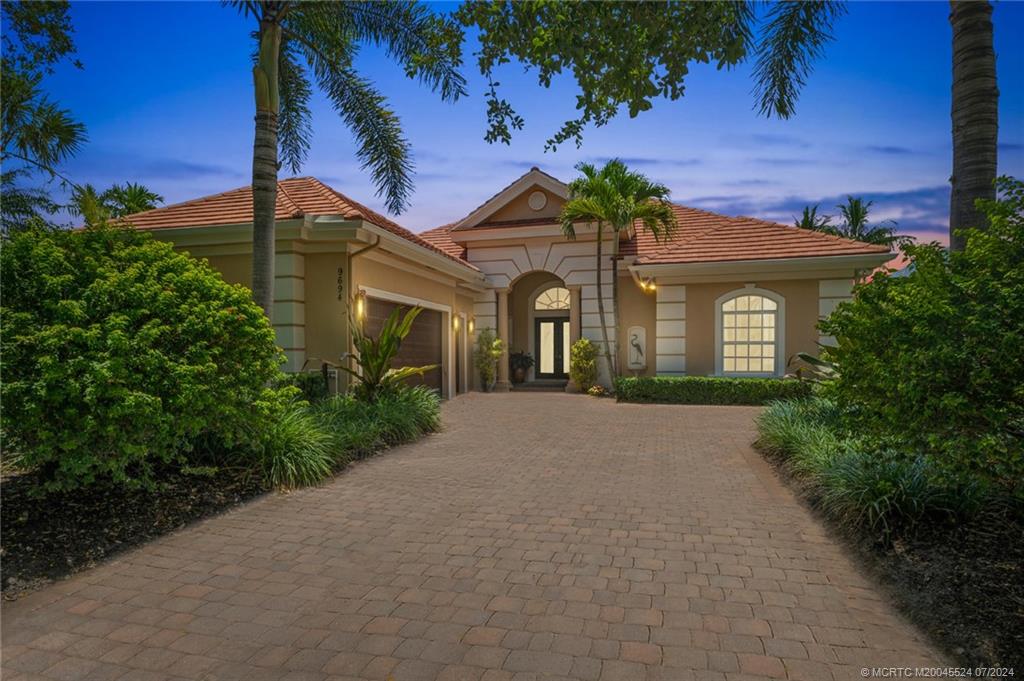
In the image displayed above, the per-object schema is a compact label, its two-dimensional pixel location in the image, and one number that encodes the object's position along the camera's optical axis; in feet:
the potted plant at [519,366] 66.33
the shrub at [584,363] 57.82
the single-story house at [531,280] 35.94
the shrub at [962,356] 11.45
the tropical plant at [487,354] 59.82
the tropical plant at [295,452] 21.39
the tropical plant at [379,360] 32.96
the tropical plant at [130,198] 73.46
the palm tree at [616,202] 51.70
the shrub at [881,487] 15.19
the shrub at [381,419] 26.55
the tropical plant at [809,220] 86.99
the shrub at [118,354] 15.11
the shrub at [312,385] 32.71
